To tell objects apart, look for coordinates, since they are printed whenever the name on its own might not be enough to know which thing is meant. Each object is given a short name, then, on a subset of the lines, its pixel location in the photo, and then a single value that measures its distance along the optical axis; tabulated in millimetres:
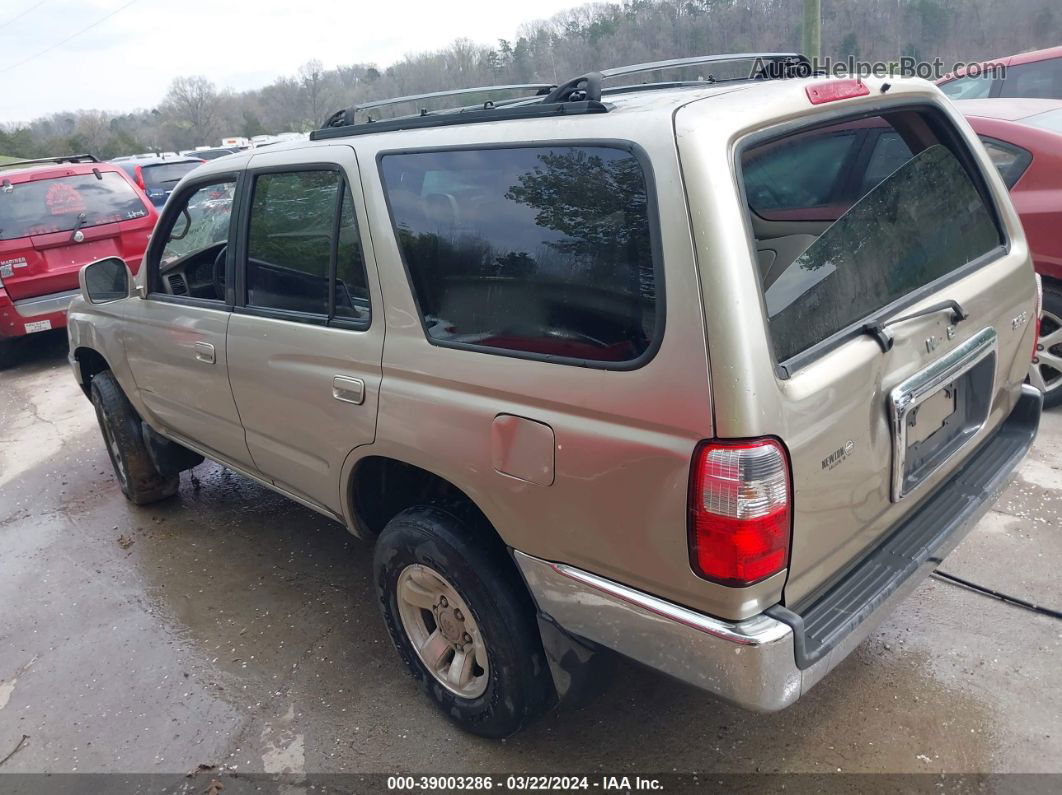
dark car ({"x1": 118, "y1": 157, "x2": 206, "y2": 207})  13109
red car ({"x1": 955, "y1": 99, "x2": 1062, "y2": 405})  4215
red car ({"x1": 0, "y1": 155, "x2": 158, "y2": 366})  7105
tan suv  1751
